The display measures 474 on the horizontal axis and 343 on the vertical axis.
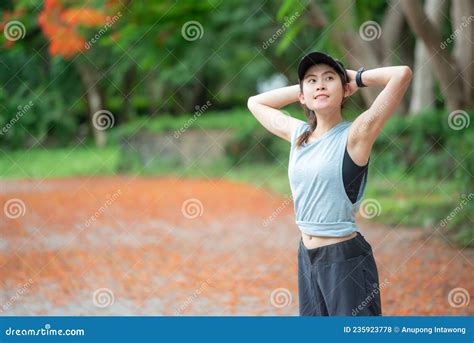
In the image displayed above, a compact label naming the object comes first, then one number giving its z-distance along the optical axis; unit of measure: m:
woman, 4.31
